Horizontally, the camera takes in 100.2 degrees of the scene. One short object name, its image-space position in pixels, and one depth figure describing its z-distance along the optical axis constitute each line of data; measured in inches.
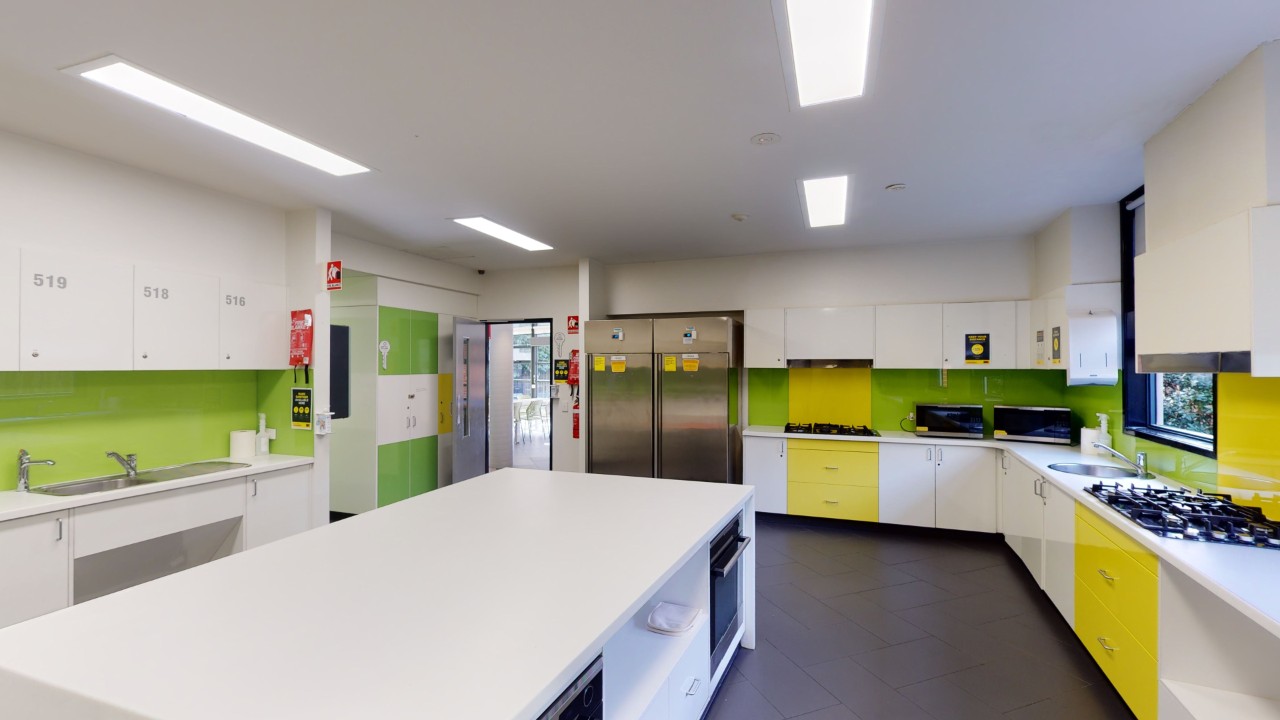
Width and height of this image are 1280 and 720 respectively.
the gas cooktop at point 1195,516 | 77.2
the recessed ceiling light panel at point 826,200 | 133.0
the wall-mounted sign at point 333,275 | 148.1
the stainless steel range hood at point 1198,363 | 74.8
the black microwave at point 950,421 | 180.2
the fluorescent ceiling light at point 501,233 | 163.6
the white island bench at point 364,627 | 39.7
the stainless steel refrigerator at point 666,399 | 195.8
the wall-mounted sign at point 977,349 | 178.2
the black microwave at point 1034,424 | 165.2
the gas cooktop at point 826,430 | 192.2
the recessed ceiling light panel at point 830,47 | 68.7
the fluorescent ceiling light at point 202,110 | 82.9
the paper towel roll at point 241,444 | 145.3
